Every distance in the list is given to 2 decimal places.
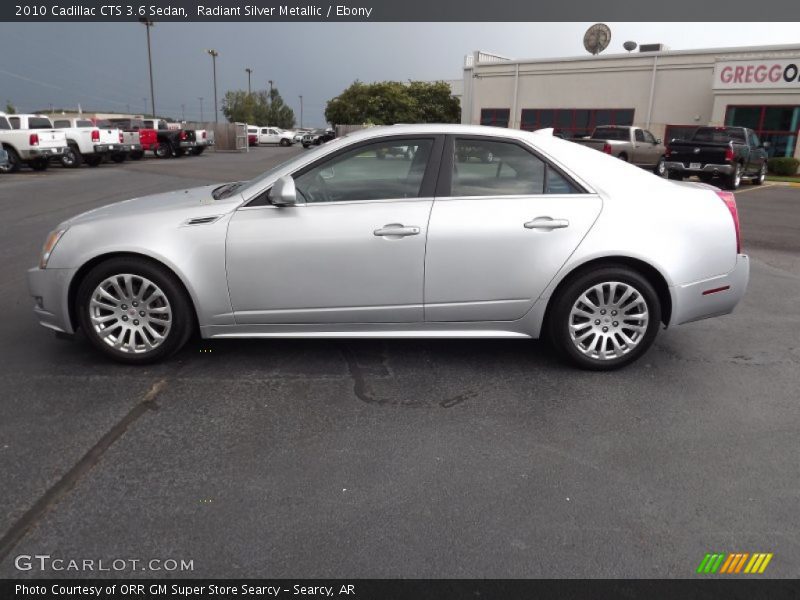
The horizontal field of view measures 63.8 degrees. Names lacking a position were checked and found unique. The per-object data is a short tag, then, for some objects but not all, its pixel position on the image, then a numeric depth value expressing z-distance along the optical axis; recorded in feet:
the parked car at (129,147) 85.10
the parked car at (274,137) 190.39
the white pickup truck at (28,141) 68.08
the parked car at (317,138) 170.80
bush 82.17
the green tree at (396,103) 230.68
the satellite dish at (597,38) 116.37
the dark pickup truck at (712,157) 60.03
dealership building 87.56
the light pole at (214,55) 221.05
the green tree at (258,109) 301.63
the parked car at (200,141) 109.60
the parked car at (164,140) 104.27
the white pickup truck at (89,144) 77.45
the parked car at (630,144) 69.51
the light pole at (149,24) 154.69
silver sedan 13.55
